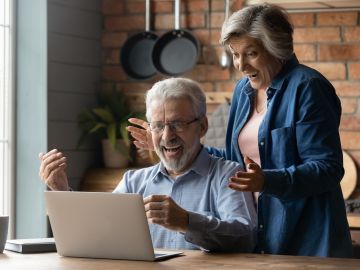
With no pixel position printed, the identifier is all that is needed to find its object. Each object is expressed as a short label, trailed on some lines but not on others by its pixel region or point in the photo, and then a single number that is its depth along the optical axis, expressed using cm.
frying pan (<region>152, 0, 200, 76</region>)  470
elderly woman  270
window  455
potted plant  472
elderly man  278
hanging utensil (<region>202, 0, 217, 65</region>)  472
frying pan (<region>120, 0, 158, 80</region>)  482
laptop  244
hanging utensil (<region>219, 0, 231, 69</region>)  466
